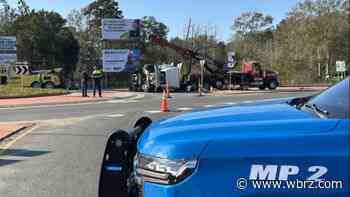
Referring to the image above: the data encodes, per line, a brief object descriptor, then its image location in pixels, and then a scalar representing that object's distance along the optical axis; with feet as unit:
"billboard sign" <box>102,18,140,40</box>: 188.75
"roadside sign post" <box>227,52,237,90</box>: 144.56
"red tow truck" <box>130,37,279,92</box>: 151.84
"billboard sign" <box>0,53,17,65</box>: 155.74
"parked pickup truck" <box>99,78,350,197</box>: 9.05
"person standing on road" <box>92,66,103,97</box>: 118.93
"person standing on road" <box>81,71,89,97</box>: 116.86
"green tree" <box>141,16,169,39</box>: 346.13
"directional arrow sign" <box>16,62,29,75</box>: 119.06
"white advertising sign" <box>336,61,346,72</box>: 151.54
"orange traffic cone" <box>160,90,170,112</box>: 69.02
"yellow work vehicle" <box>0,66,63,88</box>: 158.61
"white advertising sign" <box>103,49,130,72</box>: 184.55
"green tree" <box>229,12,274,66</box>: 295.89
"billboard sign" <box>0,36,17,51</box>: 157.38
